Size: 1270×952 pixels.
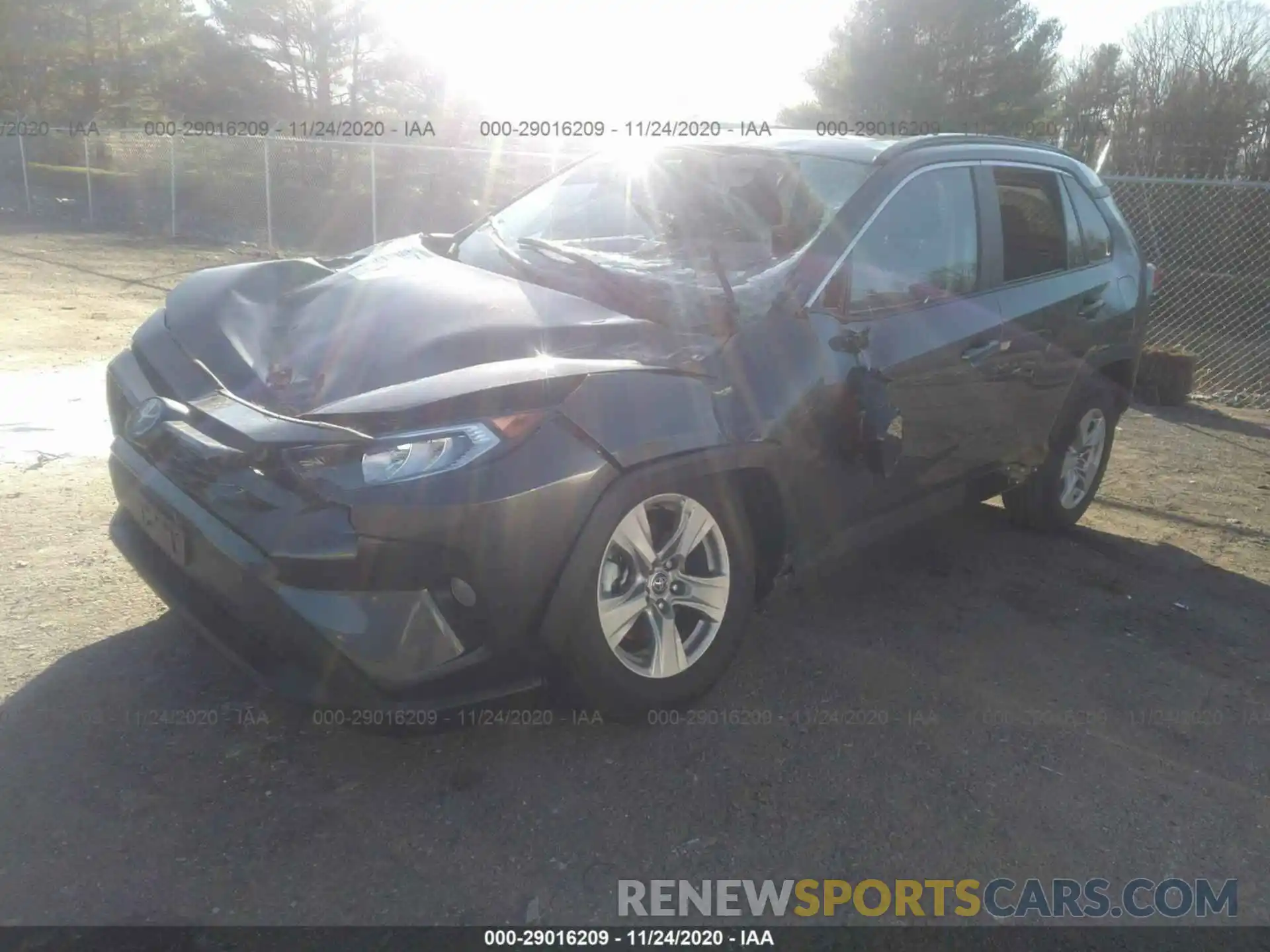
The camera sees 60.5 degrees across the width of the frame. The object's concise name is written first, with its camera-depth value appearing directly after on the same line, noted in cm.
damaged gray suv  270
